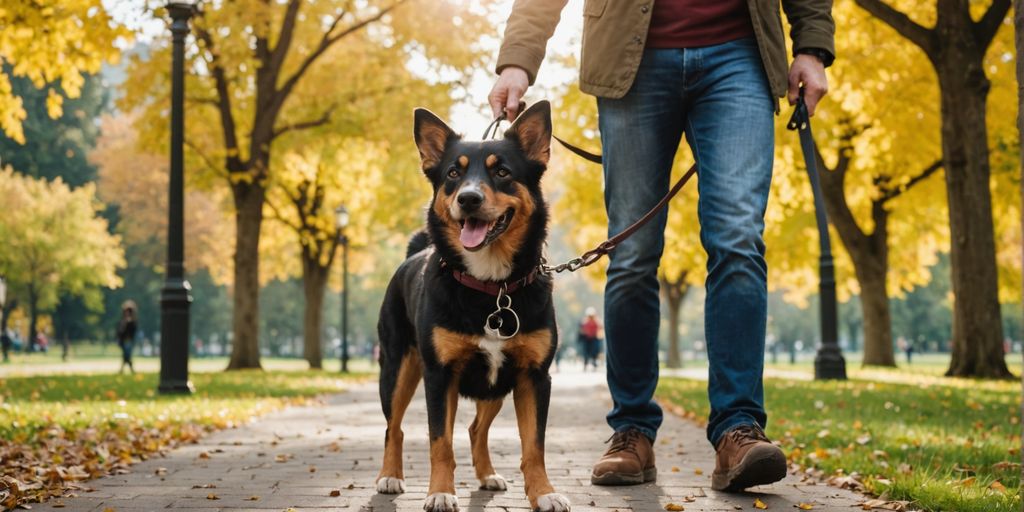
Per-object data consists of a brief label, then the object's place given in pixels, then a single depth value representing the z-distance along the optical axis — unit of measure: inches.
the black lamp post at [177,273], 491.2
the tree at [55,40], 420.5
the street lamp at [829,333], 664.4
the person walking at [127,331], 927.7
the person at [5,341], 1364.9
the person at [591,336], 1201.4
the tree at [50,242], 1695.4
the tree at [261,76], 757.9
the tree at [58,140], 2110.0
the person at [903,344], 2139.5
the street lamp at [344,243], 1018.7
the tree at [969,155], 628.4
